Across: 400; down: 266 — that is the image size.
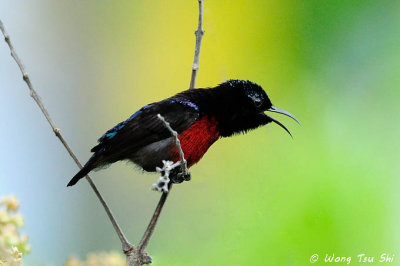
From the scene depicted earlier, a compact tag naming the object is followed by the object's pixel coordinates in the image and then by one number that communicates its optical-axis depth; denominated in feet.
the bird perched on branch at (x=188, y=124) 20.40
